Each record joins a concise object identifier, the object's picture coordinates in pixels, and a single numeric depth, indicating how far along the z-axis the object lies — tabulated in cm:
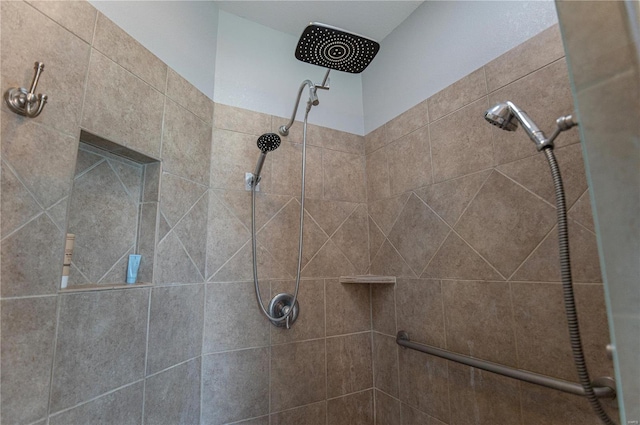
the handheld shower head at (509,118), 78
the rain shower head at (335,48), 93
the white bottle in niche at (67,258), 76
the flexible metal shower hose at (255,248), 126
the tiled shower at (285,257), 70
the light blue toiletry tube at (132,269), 98
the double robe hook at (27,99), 63
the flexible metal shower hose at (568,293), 66
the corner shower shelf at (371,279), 135
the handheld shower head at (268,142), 118
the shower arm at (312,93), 120
